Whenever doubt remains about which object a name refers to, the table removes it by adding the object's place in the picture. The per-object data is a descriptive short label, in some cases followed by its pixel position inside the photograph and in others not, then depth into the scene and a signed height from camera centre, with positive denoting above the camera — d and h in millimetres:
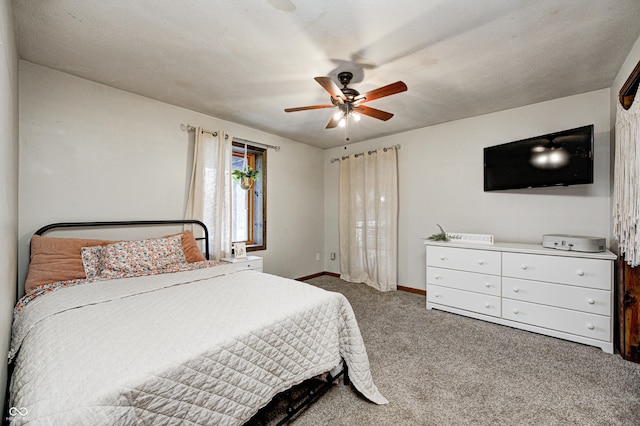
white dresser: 2320 -749
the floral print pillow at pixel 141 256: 2238 -394
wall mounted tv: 2525 +535
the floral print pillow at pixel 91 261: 2152 -396
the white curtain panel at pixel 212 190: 3174 +283
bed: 874 -550
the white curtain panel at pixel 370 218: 4105 -94
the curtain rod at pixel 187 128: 3146 +1009
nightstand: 3127 -582
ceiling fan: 1991 +942
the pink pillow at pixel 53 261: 1957 -371
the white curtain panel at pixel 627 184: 1767 +206
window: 3941 +149
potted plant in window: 3524 +473
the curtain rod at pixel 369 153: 4145 +998
